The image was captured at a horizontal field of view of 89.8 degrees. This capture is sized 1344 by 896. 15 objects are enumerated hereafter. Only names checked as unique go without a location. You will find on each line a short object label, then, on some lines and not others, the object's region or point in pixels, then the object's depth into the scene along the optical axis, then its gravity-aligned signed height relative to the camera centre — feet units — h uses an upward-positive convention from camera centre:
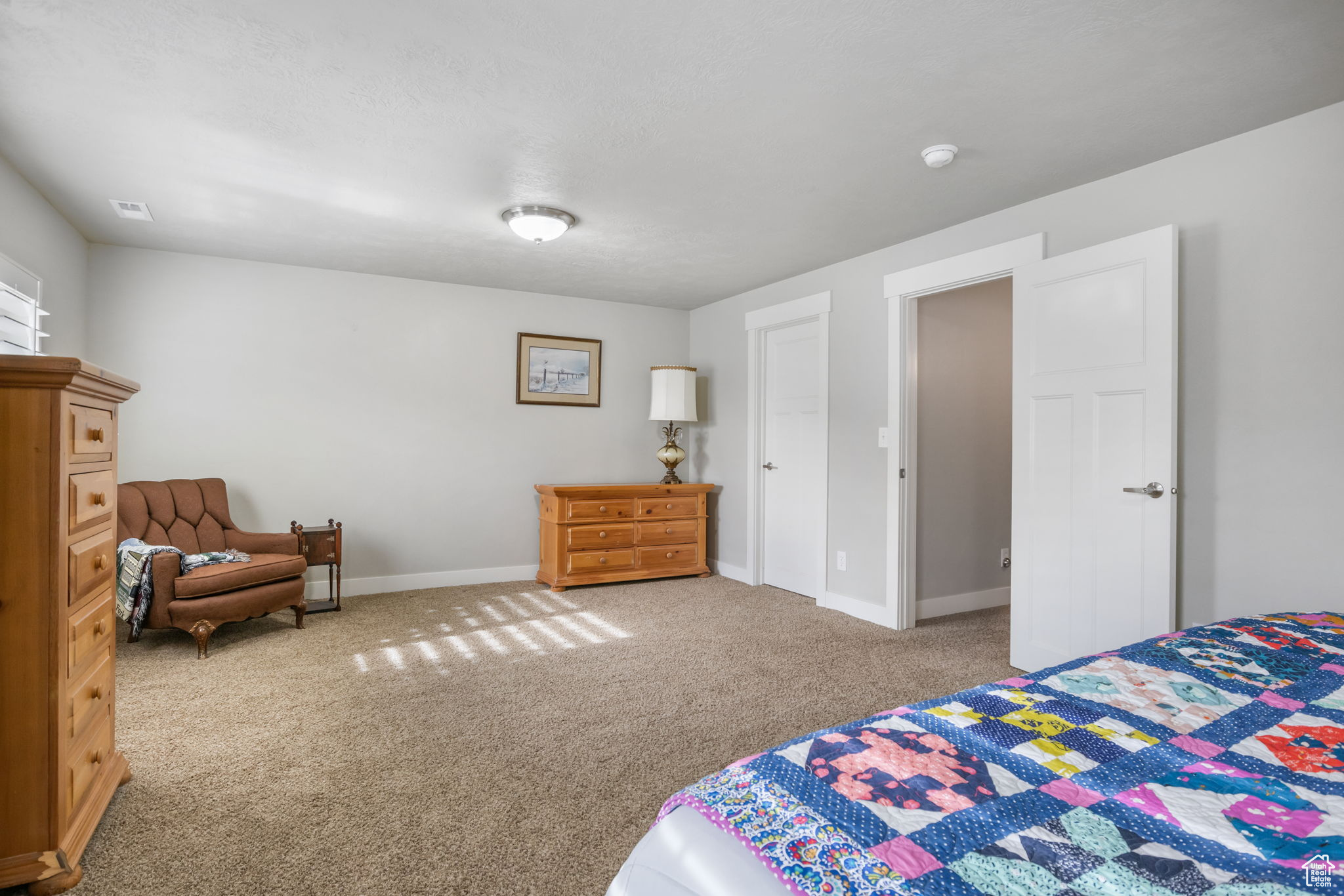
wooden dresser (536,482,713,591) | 15.84 -2.10
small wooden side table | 13.67 -2.04
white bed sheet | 2.45 -1.61
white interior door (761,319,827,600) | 15.01 -0.31
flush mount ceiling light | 10.93 +3.69
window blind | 9.34 +1.98
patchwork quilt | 2.33 -1.46
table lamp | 17.53 +1.39
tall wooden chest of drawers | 5.08 -1.35
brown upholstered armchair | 10.78 -2.08
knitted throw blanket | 10.74 -2.22
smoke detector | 8.52 +3.76
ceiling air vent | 10.81 +3.85
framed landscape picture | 17.13 +2.00
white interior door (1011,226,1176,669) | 8.43 +0.01
